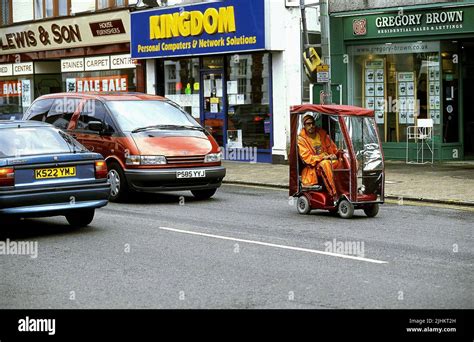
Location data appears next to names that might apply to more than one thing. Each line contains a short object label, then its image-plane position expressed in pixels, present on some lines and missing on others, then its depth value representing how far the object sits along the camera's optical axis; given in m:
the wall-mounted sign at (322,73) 18.41
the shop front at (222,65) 24.72
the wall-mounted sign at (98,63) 30.02
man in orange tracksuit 13.95
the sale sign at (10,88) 36.03
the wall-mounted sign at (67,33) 29.78
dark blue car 11.68
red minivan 15.77
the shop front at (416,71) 22.19
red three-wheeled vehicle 13.77
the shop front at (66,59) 30.09
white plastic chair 22.52
